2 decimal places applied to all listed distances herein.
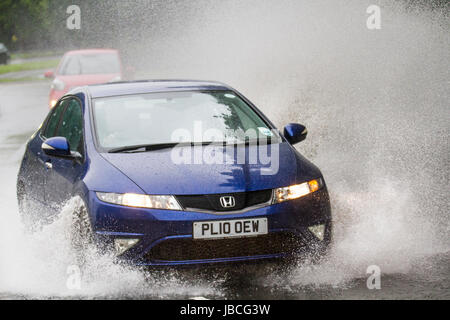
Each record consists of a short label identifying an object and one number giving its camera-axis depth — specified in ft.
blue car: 35.12
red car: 110.83
